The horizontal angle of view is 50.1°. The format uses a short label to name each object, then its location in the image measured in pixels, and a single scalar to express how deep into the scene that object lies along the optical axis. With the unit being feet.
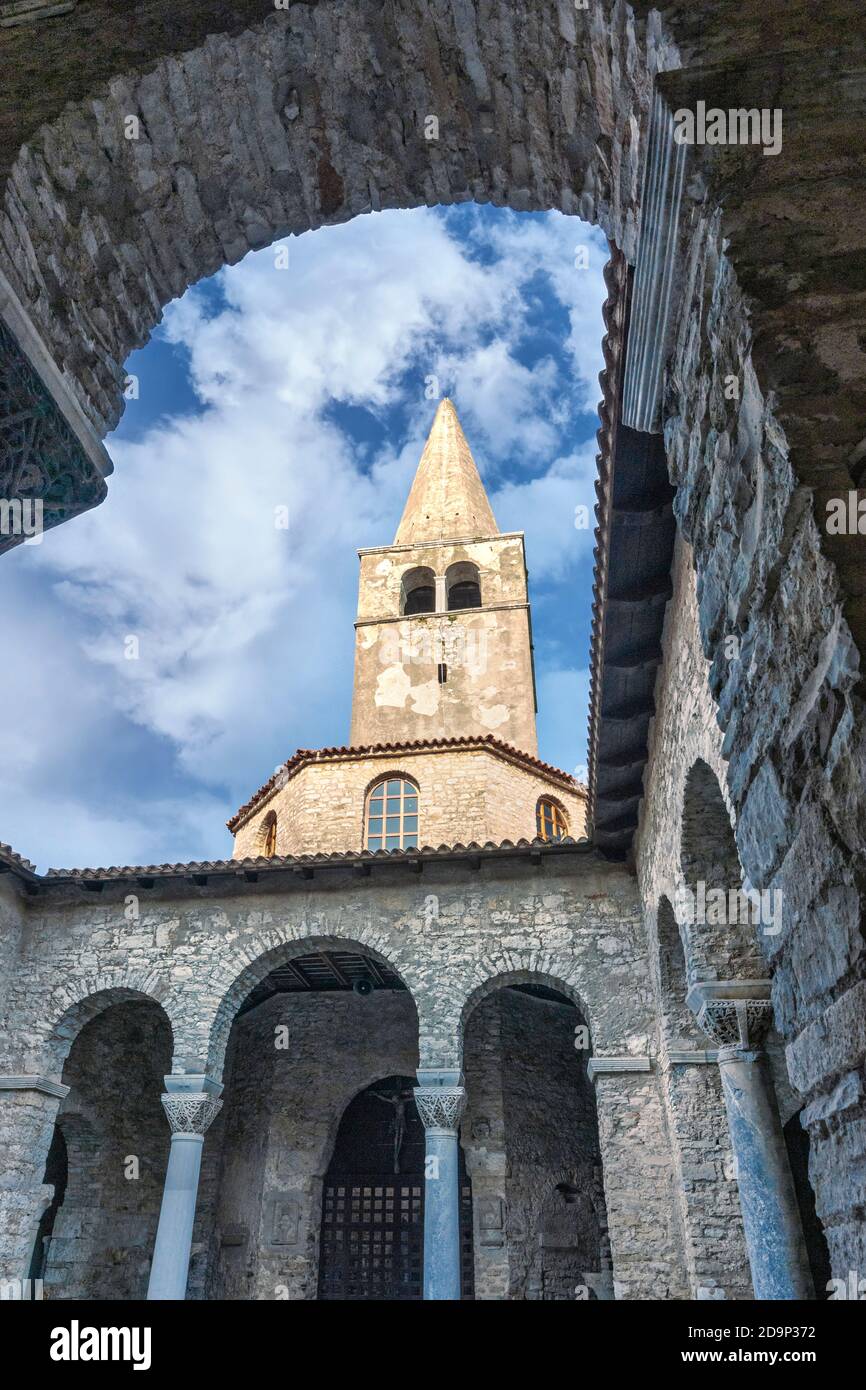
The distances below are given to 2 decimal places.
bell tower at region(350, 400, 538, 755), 56.95
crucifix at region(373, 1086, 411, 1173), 40.47
